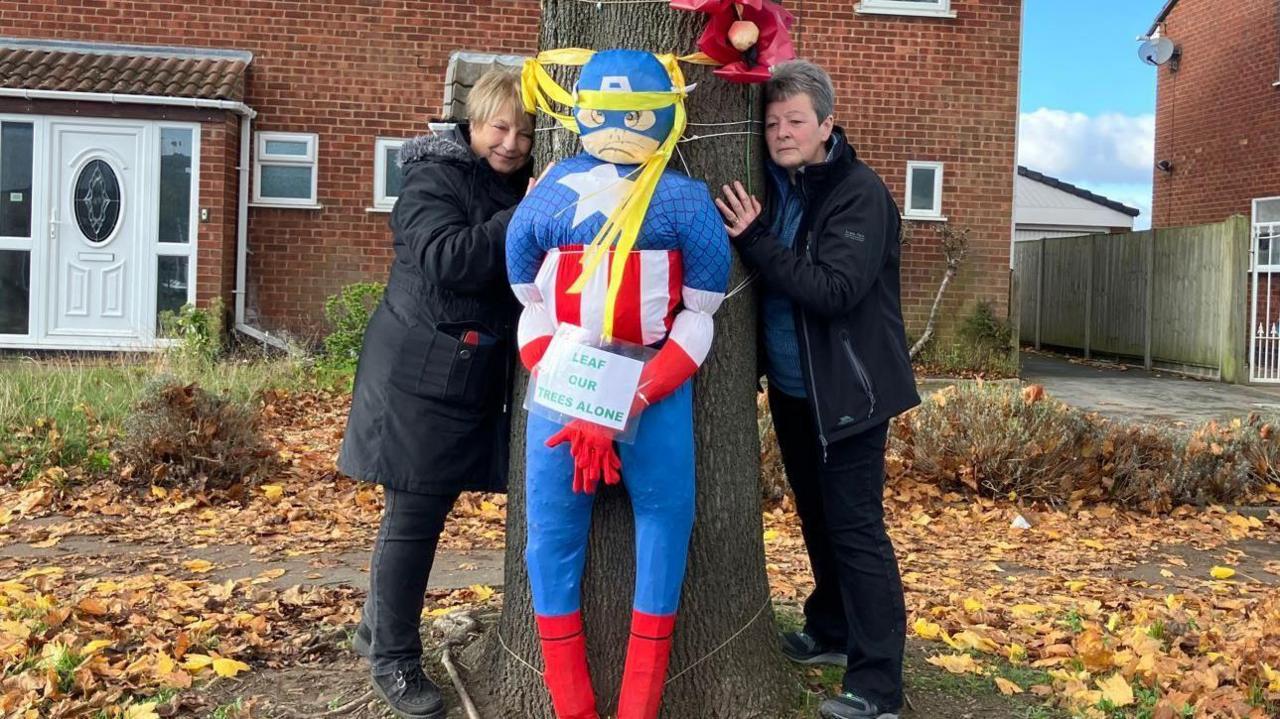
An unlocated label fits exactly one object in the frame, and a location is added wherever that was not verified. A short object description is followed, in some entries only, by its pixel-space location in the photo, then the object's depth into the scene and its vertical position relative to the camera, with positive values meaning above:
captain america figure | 2.73 +0.00
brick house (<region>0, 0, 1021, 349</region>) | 11.84 +1.94
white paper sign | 2.66 -0.16
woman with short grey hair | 3.03 -0.04
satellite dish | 19.91 +5.08
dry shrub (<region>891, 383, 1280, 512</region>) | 6.60 -0.75
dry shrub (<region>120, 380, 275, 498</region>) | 6.36 -0.80
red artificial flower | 2.92 +0.75
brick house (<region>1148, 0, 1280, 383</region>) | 16.94 +3.51
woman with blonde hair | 3.03 -0.18
